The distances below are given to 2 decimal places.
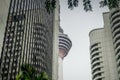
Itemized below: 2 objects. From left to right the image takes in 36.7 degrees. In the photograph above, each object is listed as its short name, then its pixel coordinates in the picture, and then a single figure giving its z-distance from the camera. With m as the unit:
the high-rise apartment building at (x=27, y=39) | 80.64
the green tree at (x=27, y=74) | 19.73
